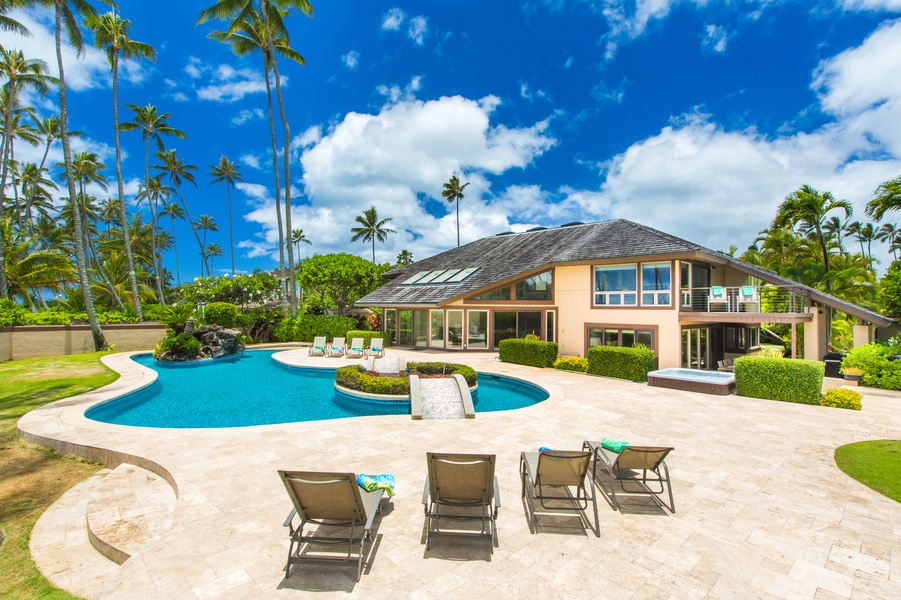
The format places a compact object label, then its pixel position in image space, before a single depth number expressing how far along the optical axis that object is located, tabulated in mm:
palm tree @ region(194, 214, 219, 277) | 75325
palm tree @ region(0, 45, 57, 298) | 26203
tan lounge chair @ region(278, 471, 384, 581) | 4176
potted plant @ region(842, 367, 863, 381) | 15120
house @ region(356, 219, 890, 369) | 16812
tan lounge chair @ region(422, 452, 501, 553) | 4730
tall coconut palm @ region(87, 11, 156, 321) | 25797
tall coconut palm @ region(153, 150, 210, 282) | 43094
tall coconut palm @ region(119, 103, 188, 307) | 34312
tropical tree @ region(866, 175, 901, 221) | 15836
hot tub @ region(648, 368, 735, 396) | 13453
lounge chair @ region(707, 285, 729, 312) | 16719
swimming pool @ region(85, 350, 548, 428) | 11898
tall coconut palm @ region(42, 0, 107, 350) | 21031
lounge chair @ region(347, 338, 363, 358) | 23281
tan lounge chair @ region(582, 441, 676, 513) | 5645
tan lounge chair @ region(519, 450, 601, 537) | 5117
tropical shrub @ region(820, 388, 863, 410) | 11406
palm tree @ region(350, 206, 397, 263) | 58978
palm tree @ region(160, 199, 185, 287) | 54594
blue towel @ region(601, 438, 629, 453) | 6396
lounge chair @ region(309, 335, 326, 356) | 24031
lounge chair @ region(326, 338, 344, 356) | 23400
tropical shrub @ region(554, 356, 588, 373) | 17609
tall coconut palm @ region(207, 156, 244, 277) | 49103
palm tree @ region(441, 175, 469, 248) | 51500
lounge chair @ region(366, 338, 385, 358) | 23094
